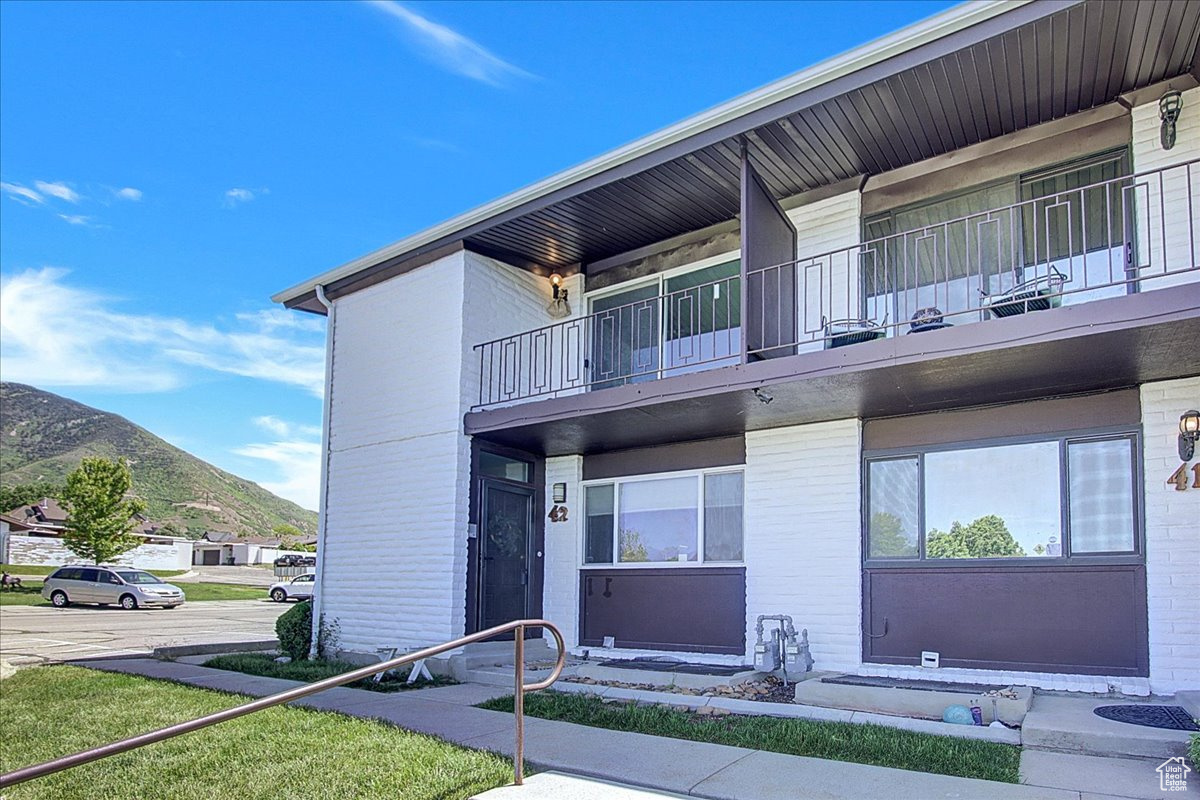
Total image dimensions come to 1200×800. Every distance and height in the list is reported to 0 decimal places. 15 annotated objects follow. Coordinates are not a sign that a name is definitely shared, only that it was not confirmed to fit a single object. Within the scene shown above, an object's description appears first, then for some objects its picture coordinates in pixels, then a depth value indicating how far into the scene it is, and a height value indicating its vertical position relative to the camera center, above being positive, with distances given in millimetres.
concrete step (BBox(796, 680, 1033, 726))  6074 -1549
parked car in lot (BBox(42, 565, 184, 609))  25891 -3109
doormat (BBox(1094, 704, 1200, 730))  5566 -1456
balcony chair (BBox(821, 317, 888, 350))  7574 +1585
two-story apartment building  6844 +1118
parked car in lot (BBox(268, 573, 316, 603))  29797 -3493
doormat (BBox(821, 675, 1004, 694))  6995 -1578
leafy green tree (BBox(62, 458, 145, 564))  32188 -889
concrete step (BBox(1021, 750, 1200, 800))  4555 -1553
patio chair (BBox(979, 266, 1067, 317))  6555 +1712
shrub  11250 -1879
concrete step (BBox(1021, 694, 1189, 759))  5152 -1462
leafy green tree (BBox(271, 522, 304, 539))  80688 -4081
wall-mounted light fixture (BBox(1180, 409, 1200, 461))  6689 +591
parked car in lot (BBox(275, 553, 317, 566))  41256 -3497
